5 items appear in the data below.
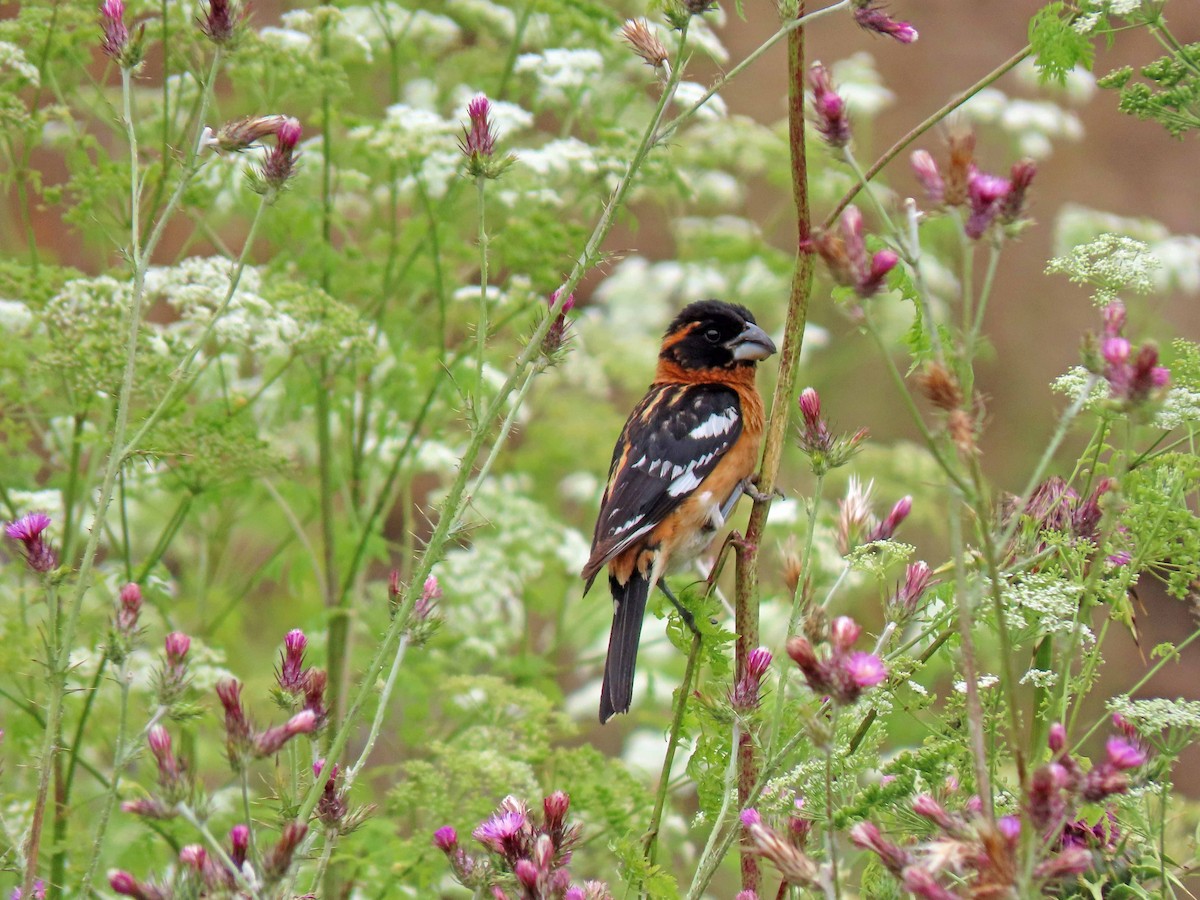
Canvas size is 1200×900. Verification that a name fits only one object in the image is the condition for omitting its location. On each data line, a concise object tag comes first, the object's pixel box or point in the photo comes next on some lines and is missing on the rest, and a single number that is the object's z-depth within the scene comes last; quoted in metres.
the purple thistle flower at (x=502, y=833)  7.40
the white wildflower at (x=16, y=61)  7.69
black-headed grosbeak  7.82
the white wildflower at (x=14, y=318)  7.80
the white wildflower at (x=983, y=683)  7.41
